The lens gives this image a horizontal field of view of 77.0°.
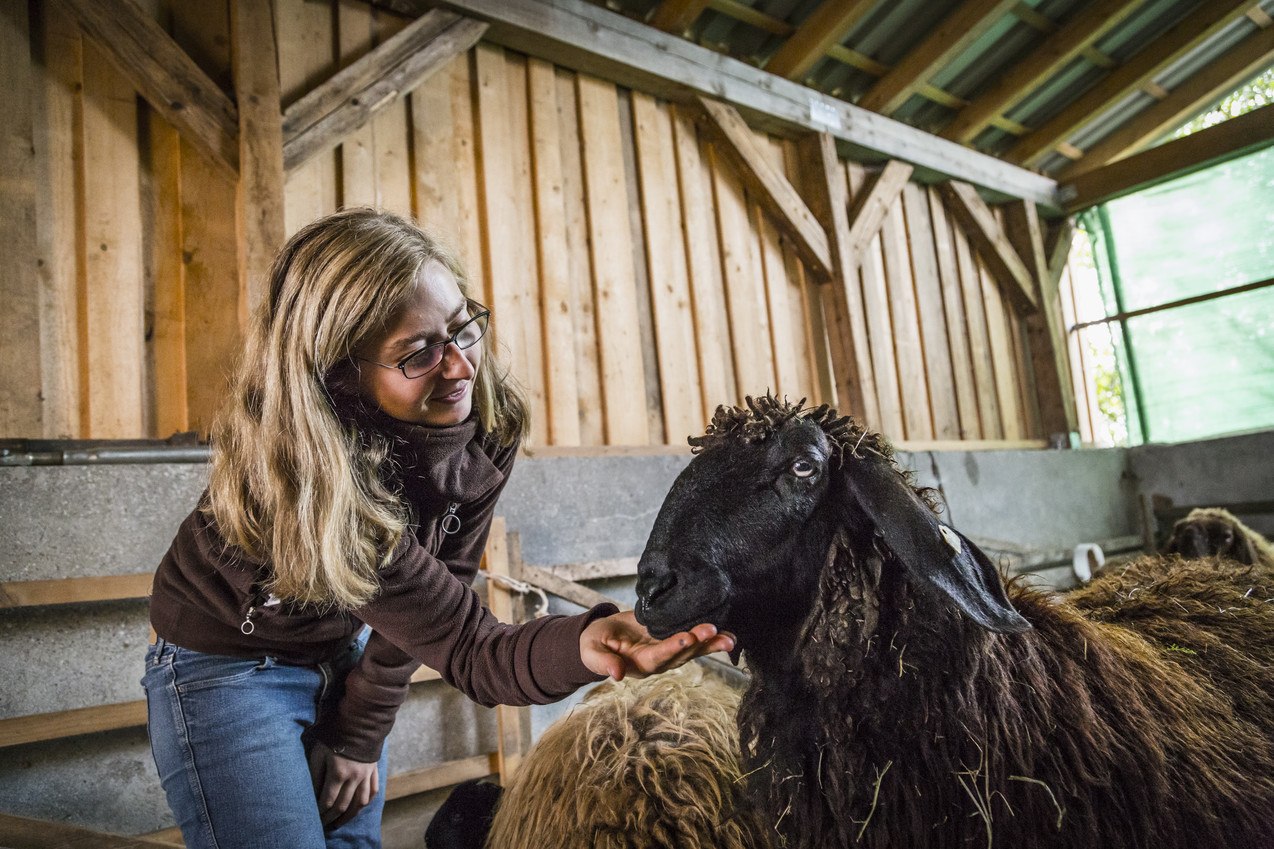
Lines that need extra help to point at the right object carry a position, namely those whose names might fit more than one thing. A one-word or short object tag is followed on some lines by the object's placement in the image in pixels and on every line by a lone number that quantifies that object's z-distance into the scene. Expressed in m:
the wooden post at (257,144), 3.55
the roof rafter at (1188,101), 7.85
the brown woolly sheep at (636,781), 1.91
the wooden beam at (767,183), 5.88
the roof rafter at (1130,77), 7.19
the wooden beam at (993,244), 7.91
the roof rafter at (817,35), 5.62
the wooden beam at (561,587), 3.65
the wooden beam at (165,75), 3.46
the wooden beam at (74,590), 2.54
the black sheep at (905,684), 1.48
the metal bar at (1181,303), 7.75
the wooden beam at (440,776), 3.12
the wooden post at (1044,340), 8.28
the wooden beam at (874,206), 6.71
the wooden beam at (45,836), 1.85
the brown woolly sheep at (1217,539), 3.53
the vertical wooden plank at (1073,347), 9.03
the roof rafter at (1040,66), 6.68
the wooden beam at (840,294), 6.24
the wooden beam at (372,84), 3.90
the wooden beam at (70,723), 2.46
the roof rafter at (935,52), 6.06
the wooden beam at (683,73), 4.81
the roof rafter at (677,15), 5.21
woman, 1.62
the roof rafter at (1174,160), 7.42
